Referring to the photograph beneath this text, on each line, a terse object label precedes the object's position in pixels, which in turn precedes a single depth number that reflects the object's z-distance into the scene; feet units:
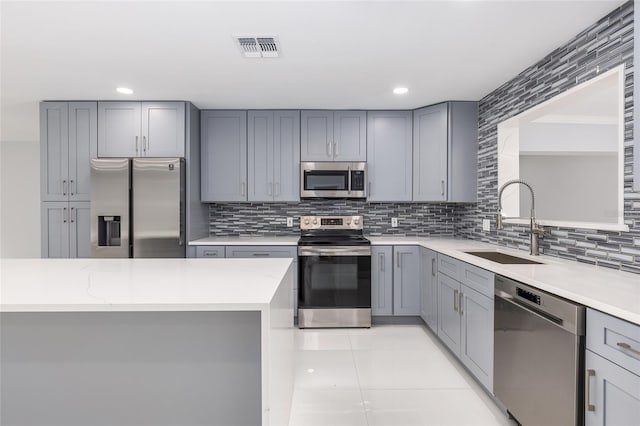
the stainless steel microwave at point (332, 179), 12.17
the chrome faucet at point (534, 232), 7.74
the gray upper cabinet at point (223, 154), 12.21
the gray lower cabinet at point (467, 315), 6.93
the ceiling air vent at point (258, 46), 7.03
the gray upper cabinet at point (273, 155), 12.23
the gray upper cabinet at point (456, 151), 11.30
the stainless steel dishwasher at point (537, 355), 4.53
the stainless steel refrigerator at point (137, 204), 10.71
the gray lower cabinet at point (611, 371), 3.76
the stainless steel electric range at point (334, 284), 11.27
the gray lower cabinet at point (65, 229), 11.17
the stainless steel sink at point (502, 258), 7.71
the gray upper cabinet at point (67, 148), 11.17
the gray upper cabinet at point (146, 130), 11.18
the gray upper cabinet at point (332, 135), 12.26
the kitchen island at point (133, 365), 4.76
